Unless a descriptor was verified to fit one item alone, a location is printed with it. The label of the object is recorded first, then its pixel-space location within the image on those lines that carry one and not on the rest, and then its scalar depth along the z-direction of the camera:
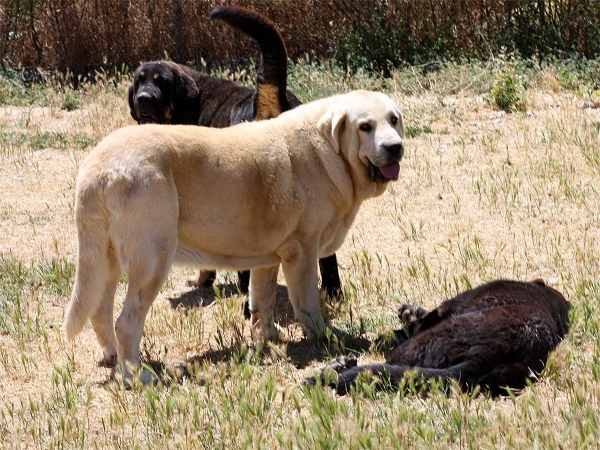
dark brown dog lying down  10.22
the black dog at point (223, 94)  14.85
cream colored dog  11.12
